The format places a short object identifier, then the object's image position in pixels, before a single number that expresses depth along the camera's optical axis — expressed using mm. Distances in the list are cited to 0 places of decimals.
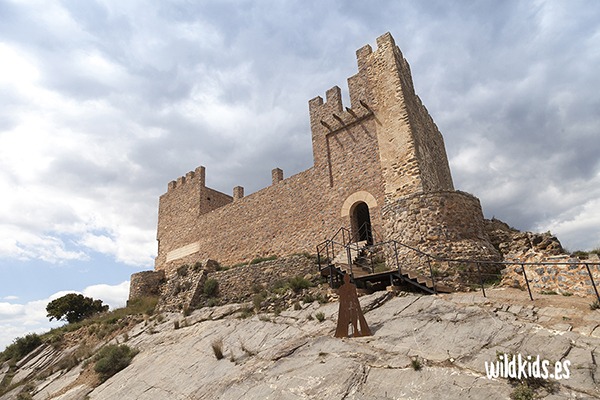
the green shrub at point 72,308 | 26594
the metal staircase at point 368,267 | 10482
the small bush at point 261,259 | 18681
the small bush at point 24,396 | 12921
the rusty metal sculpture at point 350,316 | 8539
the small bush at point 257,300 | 13047
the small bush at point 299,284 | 13102
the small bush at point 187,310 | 15464
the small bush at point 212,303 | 15703
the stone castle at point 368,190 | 12680
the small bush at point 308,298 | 12198
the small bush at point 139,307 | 19138
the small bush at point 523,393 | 5086
